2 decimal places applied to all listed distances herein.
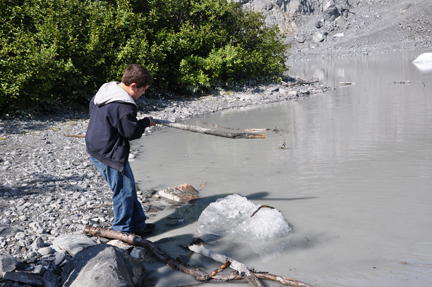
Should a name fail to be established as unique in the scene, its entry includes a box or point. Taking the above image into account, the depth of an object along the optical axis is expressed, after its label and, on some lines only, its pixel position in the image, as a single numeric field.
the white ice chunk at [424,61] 31.97
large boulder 3.56
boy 4.20
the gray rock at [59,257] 4.06
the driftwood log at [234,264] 3.76
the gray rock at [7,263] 3.59
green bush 12.51
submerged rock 6.28
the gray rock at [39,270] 3.73
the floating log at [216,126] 11.55
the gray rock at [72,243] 4.28
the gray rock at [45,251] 4.22
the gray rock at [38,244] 4.34
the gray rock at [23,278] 3.46
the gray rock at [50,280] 3.57
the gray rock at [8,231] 4.54
